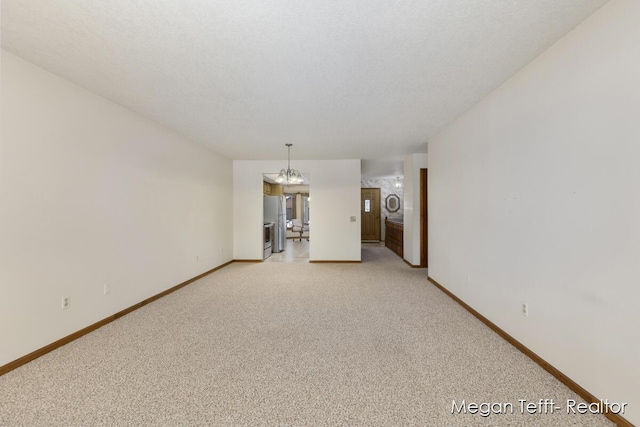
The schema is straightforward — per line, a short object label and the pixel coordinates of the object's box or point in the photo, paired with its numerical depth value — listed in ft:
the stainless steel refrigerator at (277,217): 22.75
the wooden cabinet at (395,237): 21.79
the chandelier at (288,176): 16.68
